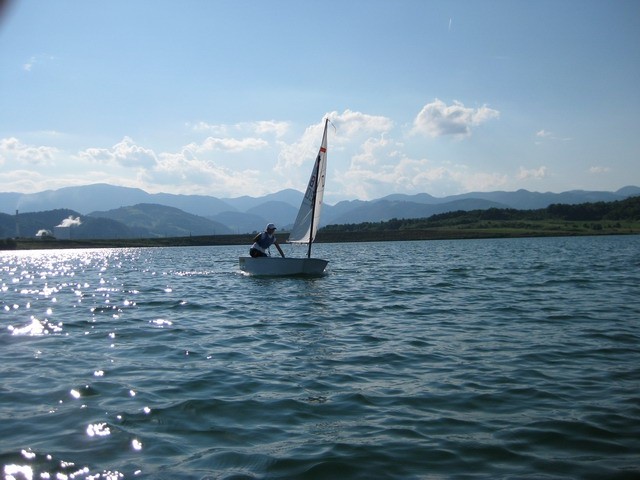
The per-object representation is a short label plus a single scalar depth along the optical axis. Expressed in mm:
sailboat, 33125
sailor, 34719
